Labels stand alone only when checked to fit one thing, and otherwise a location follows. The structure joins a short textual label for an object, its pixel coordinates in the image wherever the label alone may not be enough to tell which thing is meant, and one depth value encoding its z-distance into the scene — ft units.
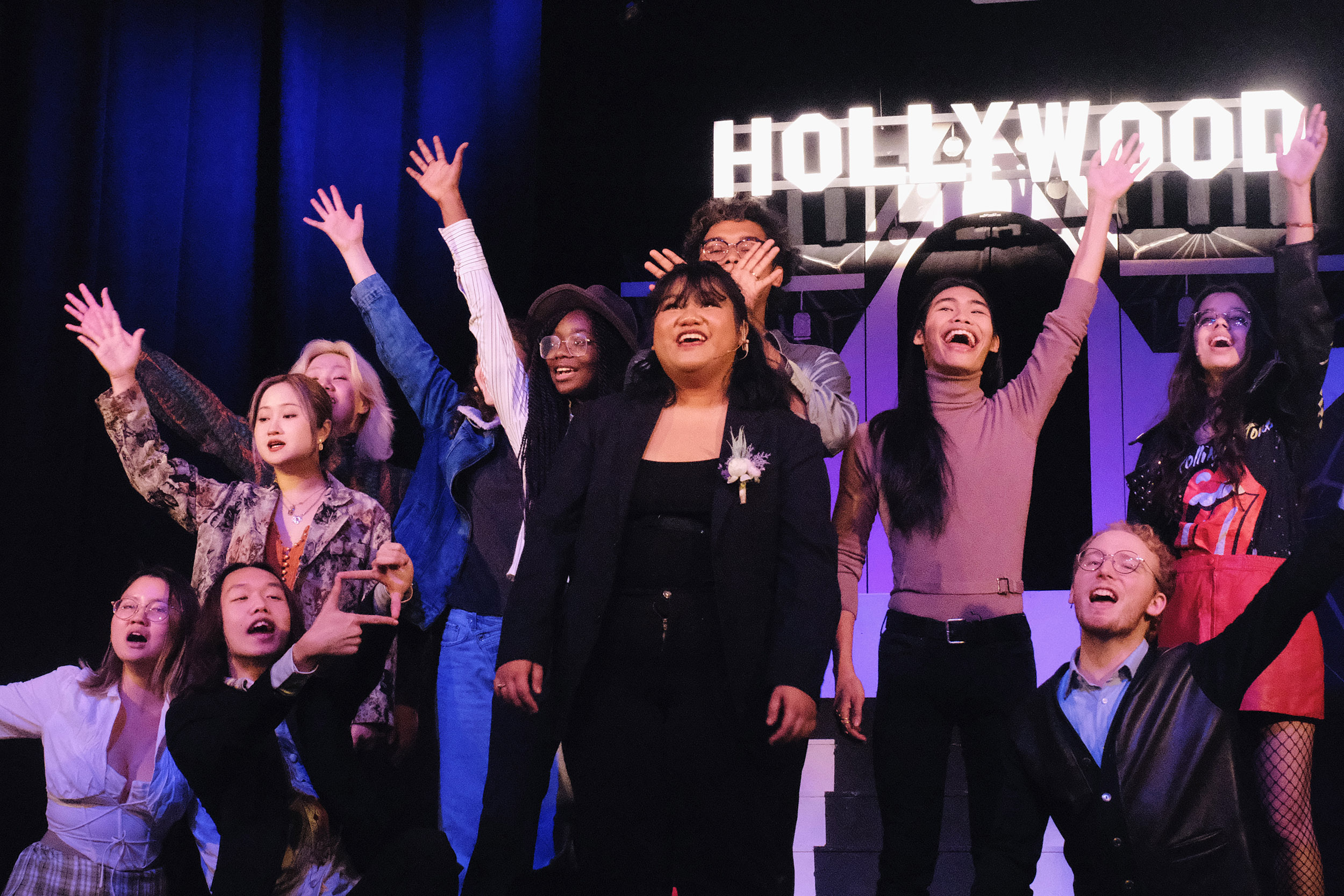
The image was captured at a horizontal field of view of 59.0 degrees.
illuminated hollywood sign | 14.88
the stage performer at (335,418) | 11.71
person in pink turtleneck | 8.64
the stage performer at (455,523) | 9.91
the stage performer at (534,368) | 9.07
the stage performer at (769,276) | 8.93
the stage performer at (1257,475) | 8.97
